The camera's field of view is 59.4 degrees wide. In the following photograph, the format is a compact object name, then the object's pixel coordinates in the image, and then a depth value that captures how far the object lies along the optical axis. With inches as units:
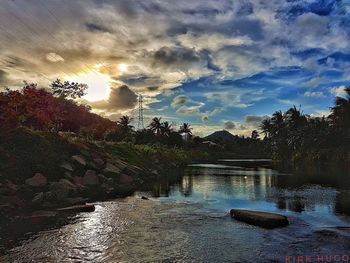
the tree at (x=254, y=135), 7204.7
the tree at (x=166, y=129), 4848.4
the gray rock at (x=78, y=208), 772.0
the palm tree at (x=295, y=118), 3676.9
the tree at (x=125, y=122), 3852.4
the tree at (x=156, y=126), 4863.7
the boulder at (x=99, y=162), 1307.8
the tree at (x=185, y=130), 5905.5
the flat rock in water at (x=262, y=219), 638.5
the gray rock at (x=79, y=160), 1186.6
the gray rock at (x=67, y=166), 1095.0
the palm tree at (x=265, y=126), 5322.3
